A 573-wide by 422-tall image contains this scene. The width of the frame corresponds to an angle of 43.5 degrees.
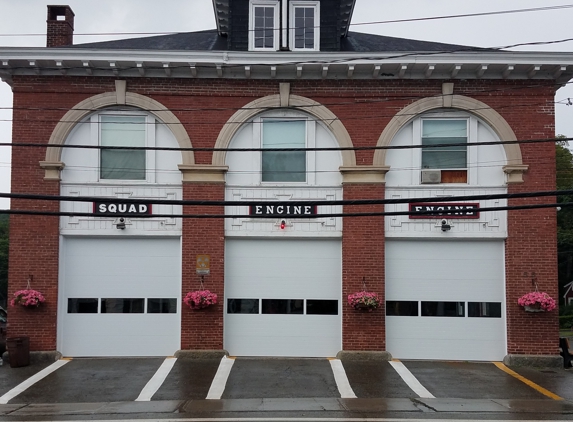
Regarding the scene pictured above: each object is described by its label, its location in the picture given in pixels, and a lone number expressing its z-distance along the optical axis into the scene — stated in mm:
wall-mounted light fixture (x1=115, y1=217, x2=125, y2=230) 19750
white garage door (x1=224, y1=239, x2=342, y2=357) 19844
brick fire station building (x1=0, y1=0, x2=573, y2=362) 19641
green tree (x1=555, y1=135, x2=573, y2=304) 51469
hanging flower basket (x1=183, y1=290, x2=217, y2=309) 19125
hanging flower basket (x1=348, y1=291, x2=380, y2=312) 19141
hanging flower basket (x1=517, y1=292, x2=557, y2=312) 19078
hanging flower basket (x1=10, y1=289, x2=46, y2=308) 19031
